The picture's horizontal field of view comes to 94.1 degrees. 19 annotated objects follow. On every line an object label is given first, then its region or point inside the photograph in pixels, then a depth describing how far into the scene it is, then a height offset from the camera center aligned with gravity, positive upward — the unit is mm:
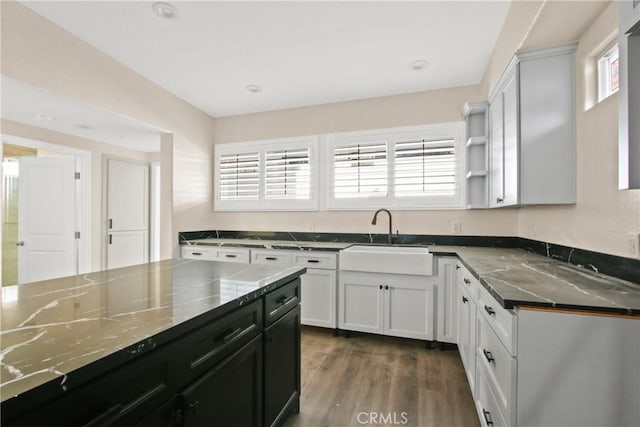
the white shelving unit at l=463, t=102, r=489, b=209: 2838 +592
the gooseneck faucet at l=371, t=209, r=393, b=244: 3214 -70
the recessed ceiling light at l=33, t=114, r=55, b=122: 3087 +1018
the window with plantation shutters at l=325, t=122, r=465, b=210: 3229 +524
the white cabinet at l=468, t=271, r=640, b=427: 1064 -579
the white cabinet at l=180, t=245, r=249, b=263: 3373 -465
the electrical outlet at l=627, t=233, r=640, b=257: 1389 -142
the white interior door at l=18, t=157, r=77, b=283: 3908 -61
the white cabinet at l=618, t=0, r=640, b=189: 956 +404
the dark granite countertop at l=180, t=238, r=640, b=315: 1125 -332
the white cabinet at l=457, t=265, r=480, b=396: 1888 -771
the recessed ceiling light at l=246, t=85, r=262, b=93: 3319 +1418
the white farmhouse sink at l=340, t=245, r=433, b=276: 2688 -449
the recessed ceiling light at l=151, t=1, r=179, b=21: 2068 +1448
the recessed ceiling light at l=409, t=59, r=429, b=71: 2767 +1413
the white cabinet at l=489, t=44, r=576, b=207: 1939 +584
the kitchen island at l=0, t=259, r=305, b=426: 628 -350
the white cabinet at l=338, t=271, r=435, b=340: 2721 -858
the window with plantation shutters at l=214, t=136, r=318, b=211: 3811 +523
